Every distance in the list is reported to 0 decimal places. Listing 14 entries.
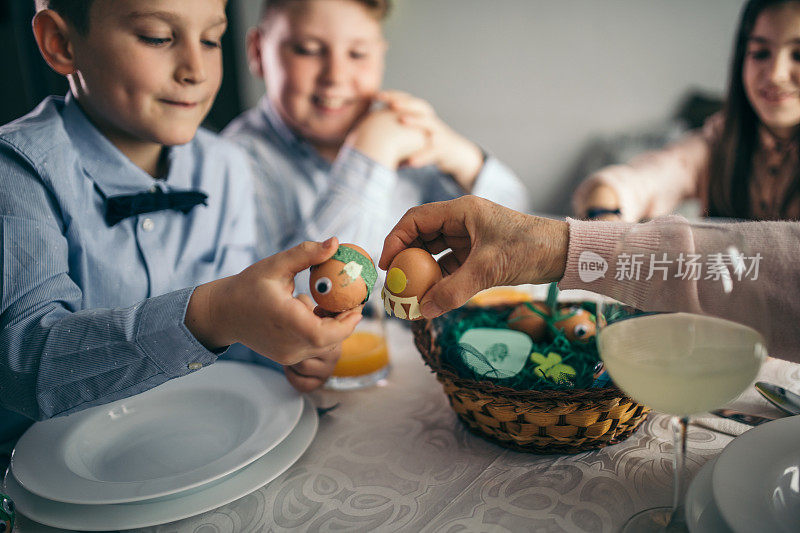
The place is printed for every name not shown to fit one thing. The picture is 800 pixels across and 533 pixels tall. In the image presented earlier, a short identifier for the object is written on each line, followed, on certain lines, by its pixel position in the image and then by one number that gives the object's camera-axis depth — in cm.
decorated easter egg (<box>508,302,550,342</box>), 75
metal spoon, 63
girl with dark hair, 129
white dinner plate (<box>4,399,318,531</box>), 51
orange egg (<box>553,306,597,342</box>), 72
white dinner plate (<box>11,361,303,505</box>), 53
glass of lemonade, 44
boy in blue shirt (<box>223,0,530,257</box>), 124
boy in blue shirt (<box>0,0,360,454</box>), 59
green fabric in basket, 60
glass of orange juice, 79
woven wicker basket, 55
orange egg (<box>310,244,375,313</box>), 62
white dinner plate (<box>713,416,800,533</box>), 43
